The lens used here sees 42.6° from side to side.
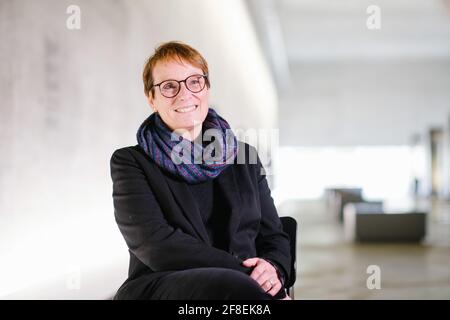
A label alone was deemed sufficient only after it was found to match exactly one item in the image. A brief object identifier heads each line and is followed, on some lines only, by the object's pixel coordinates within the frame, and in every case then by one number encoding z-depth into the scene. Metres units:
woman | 1.69
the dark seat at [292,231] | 2.12
